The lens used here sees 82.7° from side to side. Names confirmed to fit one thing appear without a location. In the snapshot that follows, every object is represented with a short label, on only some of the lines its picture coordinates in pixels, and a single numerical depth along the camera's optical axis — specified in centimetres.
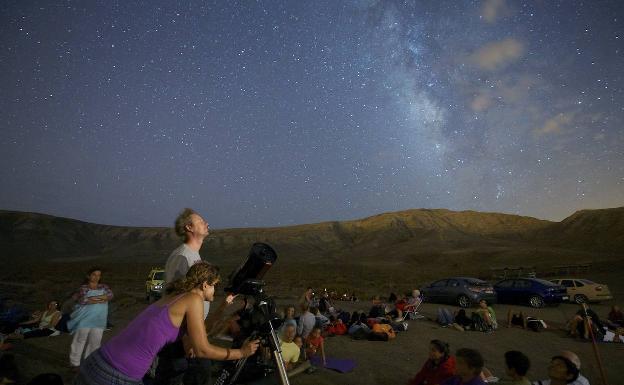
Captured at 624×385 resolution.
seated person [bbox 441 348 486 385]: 410
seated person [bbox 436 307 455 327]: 1189
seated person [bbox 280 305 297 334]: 829
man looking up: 304
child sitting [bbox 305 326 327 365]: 774
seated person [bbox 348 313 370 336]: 1011
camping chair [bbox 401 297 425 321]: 1257
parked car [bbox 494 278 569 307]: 1497
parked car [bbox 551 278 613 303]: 1584
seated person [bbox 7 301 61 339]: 931
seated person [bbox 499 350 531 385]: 436
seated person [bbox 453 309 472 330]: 1141
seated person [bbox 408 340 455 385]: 512
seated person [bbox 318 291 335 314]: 1281
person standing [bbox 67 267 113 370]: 543
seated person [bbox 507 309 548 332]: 1100
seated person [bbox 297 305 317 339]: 859
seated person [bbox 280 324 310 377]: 688
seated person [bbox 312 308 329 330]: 1024
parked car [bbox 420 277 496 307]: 1520
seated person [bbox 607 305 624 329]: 1063
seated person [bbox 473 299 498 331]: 1099
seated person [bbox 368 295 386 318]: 1145
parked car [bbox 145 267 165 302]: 1791
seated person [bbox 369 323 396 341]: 978
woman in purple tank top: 223
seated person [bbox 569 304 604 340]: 971
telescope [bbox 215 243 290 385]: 271
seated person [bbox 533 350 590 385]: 406
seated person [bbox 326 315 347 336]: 1045
